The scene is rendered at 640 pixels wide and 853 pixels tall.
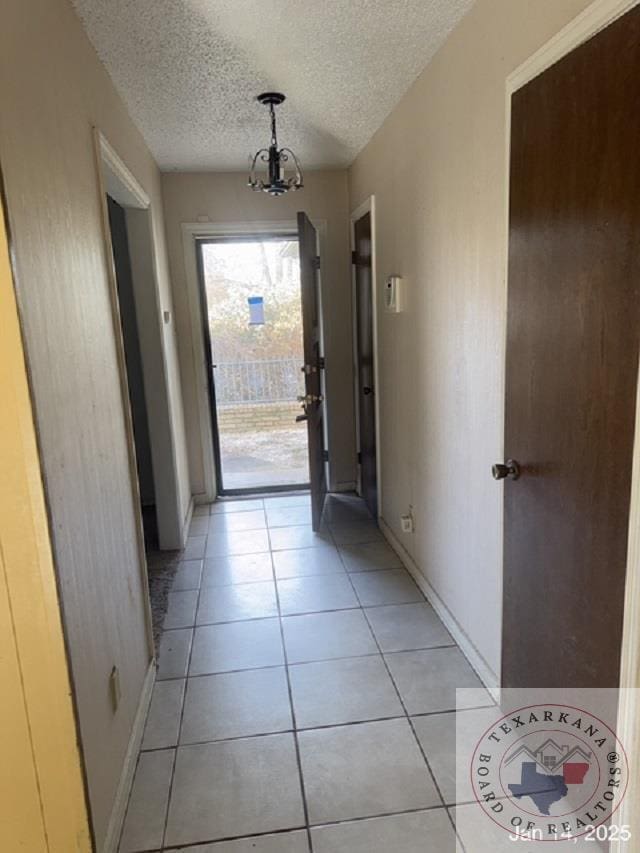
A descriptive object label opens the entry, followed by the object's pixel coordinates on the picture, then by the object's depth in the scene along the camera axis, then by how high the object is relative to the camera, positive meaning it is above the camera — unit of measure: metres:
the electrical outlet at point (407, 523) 3.06 -1.08
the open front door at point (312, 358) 3.44 -0.19
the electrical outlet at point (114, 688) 1.70 -1.05
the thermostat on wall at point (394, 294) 2.88 +0.15
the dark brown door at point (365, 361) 3.71 -0.24
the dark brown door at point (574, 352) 1.21 -0.09
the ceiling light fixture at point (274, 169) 2.56 +0.82
